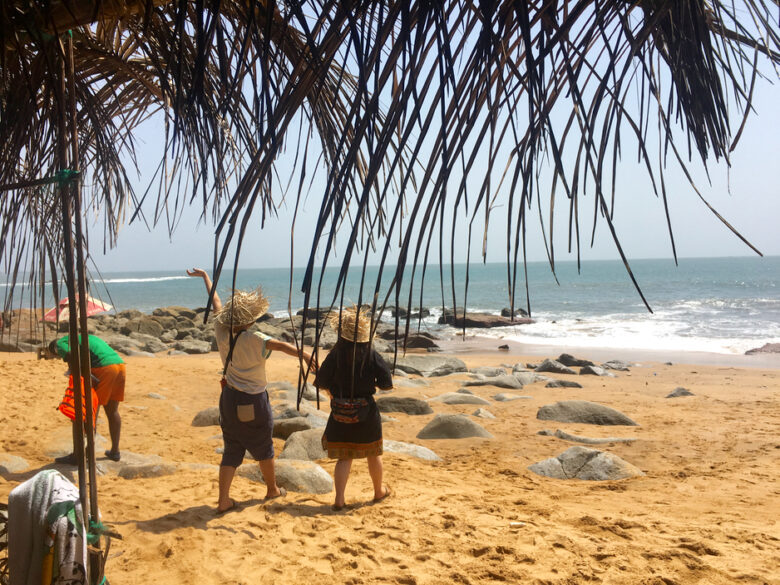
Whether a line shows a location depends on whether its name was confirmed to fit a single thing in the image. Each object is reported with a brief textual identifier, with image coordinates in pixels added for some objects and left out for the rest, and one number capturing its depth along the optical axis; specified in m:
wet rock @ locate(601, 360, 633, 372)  15.34
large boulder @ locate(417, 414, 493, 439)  7.12
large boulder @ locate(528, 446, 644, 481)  5.55
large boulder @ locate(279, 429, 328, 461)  5.79
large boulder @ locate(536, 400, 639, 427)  7.96
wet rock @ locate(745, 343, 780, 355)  17.45
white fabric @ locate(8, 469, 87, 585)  1.76
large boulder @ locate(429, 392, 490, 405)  9.31
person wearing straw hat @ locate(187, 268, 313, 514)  4.05
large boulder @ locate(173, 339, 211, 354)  17.40
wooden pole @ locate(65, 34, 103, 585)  1.71
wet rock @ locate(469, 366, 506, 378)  13.79
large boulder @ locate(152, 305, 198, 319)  26.75
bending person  5.19
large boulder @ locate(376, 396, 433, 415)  8.54
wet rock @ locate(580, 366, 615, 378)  14.06
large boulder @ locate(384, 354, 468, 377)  13.72
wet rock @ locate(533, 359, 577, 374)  14.30
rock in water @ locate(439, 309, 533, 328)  26.69
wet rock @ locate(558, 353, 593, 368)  15.31
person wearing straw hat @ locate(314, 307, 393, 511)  4.16
